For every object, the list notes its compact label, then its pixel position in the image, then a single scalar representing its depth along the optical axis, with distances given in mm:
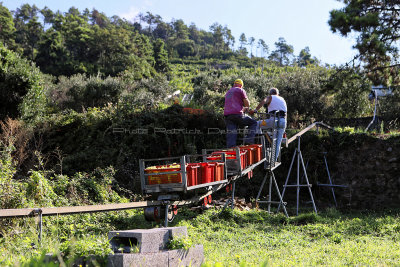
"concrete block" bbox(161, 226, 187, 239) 4449
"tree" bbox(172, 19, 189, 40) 108888
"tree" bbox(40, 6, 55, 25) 96500
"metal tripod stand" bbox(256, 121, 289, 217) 10750
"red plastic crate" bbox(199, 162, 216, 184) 7715
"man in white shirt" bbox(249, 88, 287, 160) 10914
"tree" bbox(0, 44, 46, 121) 17453
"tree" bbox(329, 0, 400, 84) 14656
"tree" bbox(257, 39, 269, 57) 110300
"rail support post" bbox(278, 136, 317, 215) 12298
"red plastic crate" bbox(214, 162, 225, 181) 8215
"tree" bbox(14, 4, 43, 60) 61284
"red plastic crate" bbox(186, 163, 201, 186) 7211
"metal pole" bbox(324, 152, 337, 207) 14183
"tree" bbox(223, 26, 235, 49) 102688
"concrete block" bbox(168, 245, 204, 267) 4061
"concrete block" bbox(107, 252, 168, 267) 3705
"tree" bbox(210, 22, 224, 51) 100662
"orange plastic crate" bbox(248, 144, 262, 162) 10295
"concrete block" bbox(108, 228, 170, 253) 4164
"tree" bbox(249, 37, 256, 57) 108000
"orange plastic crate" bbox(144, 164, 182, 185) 7141
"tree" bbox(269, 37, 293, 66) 99875
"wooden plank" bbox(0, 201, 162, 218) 5343
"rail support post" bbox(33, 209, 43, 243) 5530
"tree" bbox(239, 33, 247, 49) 107125
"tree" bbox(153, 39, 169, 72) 64188
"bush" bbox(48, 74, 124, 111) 28125
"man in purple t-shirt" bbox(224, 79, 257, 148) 10258
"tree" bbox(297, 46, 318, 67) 90062
